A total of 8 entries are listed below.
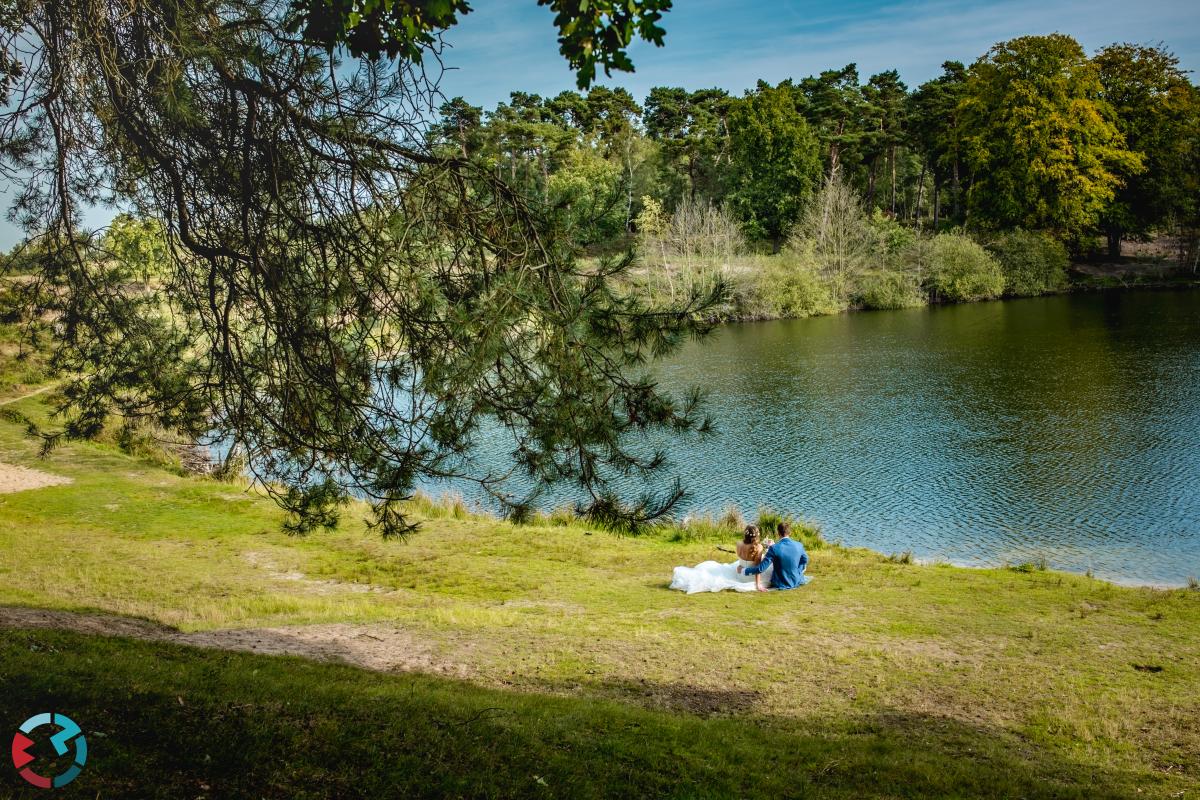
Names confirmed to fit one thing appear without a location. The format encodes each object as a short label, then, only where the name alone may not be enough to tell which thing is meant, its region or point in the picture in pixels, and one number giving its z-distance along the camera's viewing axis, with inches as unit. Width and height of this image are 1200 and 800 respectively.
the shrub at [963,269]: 2362.2
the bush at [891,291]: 2365.9
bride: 498.0
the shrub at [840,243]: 2382.1
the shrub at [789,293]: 2274.9
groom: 499.2
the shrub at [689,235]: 2176.4
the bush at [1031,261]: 2389.3
